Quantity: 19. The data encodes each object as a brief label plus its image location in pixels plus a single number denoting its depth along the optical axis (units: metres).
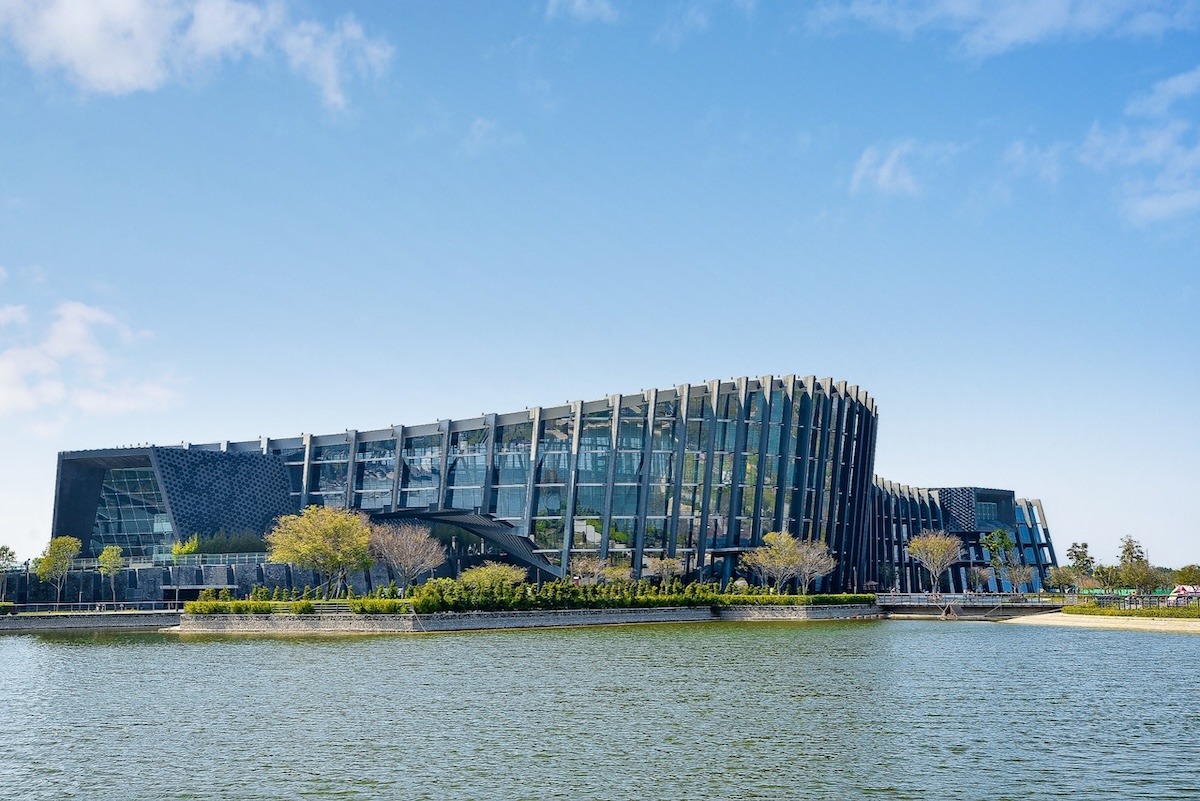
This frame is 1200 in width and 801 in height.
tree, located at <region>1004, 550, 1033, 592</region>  155.12
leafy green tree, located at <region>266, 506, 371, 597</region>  85.69
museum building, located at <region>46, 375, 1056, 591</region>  103.81
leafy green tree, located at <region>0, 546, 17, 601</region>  100.94
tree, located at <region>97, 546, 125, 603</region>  97.46
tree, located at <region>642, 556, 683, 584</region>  100.62
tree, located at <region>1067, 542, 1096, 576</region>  171.50
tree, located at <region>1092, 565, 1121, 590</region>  149.12
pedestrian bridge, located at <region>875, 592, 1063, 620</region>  94.25
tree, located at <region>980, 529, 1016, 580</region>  154.98
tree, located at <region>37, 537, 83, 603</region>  97.06
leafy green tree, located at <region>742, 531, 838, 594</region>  98.69
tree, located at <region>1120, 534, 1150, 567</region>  141.75
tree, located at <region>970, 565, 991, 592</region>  161.00
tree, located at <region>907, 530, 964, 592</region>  129.75
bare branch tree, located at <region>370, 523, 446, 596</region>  92.19
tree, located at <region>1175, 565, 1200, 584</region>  136.12
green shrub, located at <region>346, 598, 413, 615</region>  72.19
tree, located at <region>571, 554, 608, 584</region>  99.38
